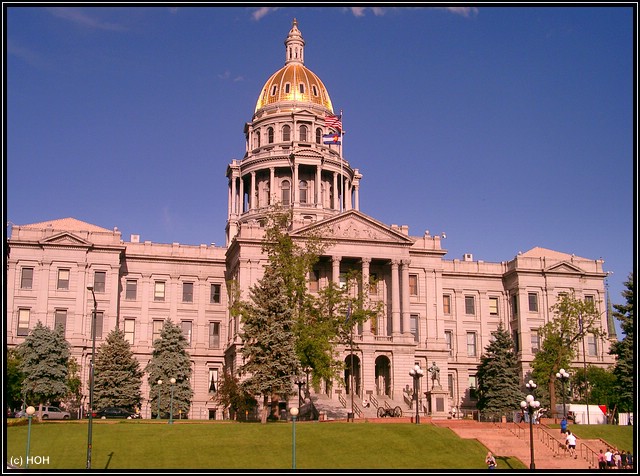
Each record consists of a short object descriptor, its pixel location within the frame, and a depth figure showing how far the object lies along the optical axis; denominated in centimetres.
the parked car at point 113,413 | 6994
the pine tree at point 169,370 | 7450
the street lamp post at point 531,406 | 4566
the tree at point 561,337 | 7469
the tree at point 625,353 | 7000
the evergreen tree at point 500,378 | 7950
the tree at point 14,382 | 6556
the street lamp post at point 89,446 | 4104
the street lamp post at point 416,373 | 5719
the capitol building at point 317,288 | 7888
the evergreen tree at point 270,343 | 5962
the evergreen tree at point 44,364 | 6900
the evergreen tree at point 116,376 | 7150
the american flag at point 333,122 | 8712
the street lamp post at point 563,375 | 5637
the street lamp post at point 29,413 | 4080
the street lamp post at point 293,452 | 4222
